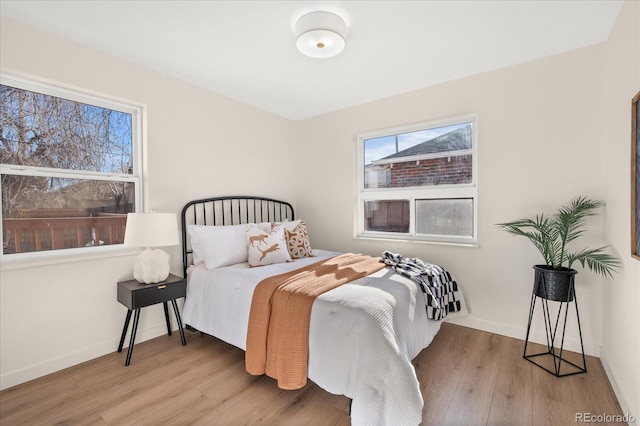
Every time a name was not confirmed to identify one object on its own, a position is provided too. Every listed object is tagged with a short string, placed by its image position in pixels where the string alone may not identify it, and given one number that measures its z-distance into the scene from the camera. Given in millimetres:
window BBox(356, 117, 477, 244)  2973
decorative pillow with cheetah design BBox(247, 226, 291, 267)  2711
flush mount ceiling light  1932
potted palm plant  2008
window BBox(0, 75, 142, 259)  2062
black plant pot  2045
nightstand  2230
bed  1476
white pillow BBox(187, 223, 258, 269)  2660
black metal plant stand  2068
